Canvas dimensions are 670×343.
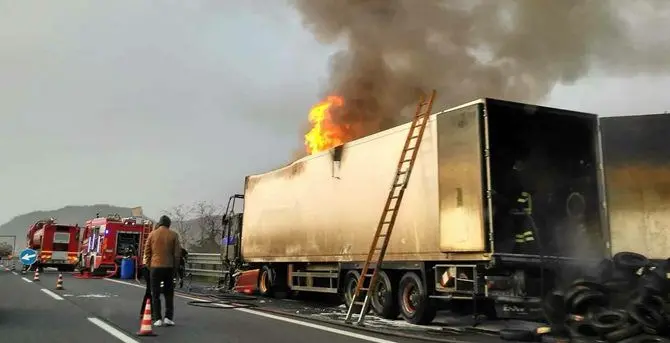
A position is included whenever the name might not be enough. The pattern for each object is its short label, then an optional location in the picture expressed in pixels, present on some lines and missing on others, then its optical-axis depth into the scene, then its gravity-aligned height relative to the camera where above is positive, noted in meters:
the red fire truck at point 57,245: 29.36 +0.70
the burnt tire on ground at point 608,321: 7.26 -0.68
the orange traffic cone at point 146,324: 7.54 -0.82
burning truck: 8.21 +0.83
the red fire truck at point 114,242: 24.73 +0.77
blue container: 23.55 -0.31
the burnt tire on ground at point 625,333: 7.06 -0.79
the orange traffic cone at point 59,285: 15.74 -0.68
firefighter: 8.38 +0.69
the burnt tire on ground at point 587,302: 7.74 -0.47
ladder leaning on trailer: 9.30 +1.14
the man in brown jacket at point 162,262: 8.55 -0.02
